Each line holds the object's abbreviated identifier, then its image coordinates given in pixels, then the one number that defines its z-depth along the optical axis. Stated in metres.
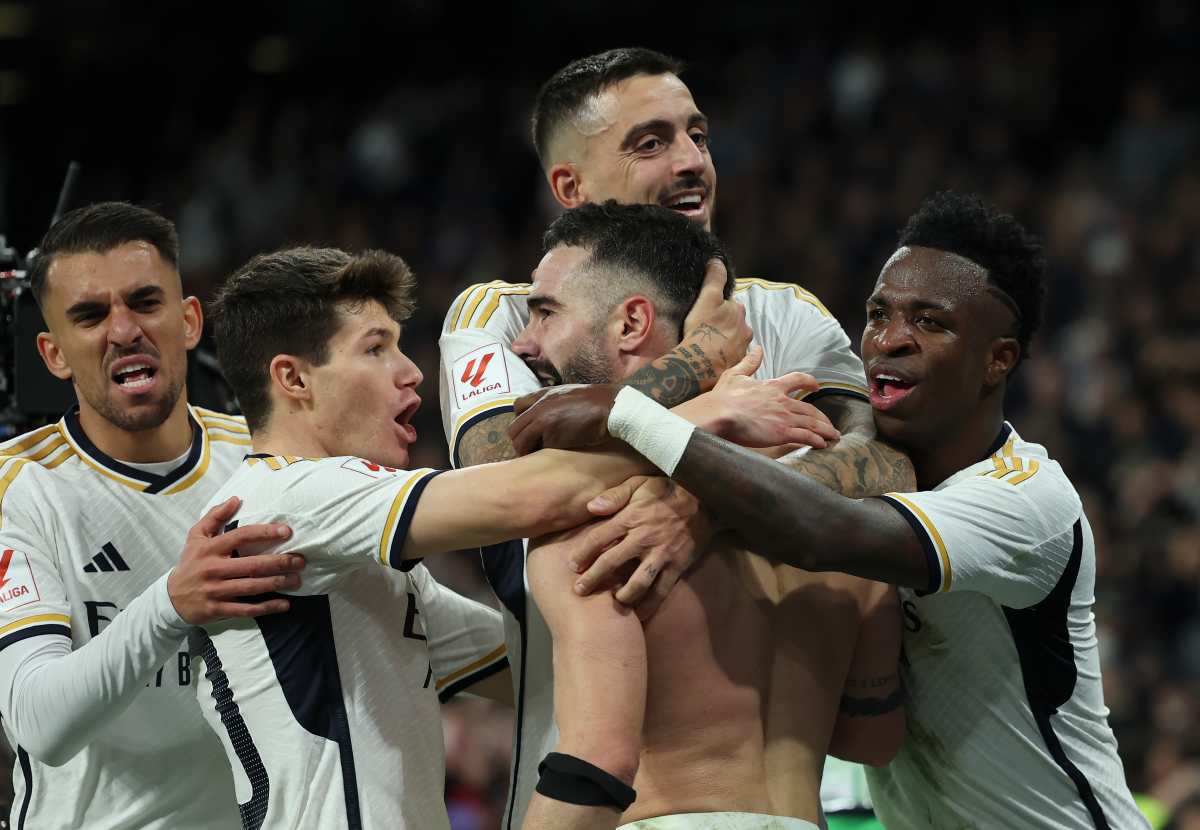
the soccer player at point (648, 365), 6.50
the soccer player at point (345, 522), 6.53
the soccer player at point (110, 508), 8.05
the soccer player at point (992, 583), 7.07
